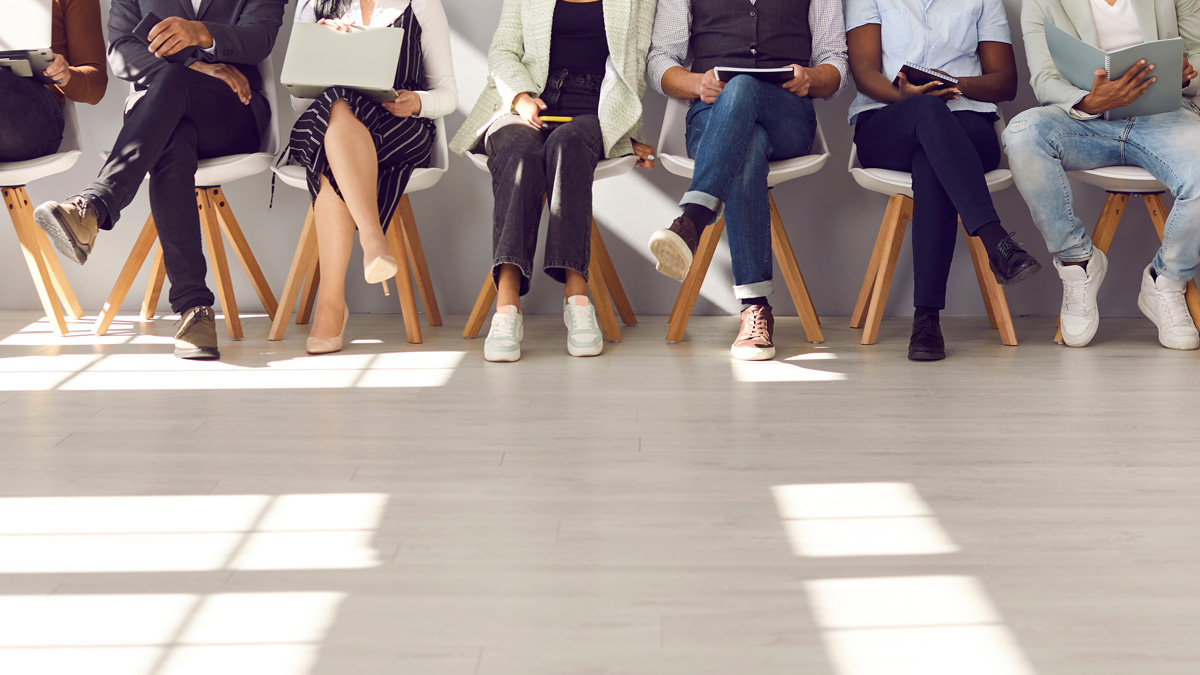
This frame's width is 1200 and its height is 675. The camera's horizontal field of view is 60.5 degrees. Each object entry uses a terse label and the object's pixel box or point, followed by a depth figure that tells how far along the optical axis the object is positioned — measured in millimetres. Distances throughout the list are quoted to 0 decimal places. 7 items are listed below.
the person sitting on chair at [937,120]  2730
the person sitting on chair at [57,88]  3016
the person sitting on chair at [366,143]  2814
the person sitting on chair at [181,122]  2605
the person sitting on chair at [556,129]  2801
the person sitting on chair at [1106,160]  2816
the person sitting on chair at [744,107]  2750
